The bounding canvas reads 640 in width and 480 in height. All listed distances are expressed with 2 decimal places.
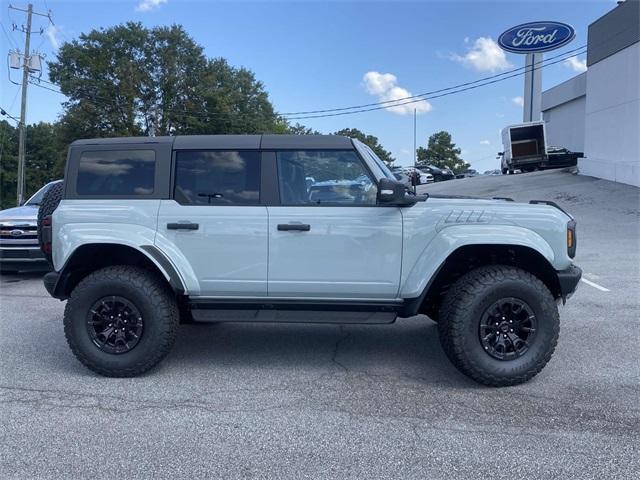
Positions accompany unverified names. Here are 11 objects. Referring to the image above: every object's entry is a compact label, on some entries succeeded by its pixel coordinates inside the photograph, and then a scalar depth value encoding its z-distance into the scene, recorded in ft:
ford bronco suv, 14.01
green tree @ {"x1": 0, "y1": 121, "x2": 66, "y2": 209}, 203.38
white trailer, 104.73
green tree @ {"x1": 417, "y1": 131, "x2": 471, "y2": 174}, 217.77
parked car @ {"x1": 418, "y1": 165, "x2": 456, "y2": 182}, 146.61
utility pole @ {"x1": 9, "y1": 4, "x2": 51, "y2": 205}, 102.37
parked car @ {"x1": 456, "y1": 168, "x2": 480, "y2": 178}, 171.69
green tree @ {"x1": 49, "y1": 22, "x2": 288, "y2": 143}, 119.75
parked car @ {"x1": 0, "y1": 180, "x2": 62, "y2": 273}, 28.43
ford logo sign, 118.32
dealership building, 67.21
